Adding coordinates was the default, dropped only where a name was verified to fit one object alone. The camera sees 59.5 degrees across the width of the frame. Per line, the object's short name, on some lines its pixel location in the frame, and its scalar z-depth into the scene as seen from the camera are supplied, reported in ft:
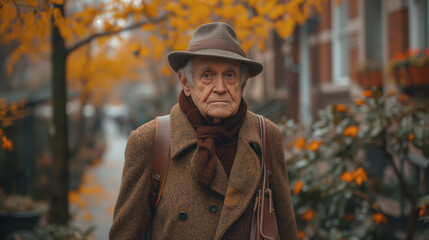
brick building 18.34
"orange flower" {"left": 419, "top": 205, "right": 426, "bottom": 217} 8.29
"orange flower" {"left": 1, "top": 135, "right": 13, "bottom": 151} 9.10
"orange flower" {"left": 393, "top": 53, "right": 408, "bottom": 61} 16.69
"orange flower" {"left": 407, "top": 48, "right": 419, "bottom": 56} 16.01
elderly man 6.11
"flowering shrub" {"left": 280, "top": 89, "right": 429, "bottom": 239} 10.30
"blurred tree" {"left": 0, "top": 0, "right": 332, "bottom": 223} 12.75
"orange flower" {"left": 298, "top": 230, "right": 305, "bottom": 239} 12.15
